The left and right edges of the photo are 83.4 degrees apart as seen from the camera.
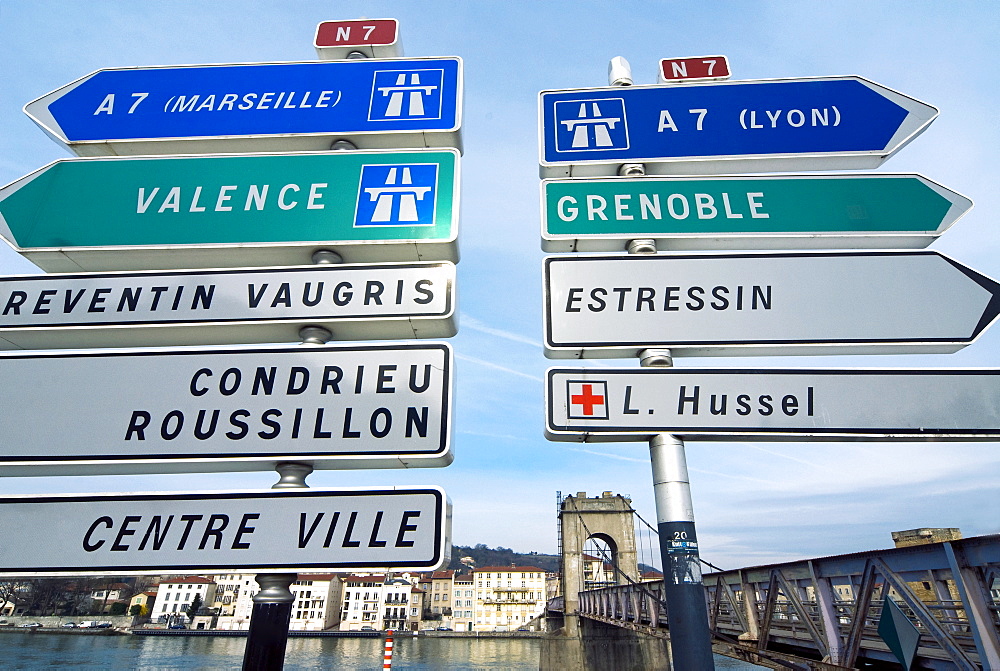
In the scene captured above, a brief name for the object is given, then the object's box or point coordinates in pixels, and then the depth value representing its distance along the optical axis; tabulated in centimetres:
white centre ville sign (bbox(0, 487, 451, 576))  252
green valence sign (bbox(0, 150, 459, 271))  354
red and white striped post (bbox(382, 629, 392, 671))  2226
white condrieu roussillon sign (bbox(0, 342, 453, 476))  279
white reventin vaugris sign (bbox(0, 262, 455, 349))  318
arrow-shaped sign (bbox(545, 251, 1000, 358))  329
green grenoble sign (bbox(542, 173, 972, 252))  371
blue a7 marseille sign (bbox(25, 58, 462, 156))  414
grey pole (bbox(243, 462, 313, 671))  257
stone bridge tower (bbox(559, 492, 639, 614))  4797
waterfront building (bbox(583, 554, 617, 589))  5501
